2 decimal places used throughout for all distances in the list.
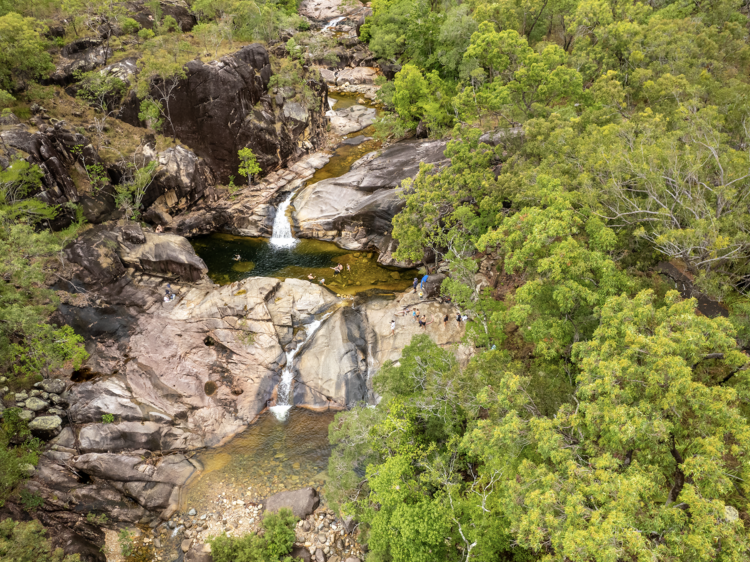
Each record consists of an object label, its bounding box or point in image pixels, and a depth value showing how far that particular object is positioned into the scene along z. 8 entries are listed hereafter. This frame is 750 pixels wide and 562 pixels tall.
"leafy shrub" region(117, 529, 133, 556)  21.75
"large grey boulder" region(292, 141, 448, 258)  40.06
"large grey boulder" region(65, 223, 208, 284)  33.31
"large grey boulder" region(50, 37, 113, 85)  40.94
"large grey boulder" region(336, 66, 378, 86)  70.38
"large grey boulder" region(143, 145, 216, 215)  41.78
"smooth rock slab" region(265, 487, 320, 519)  23.22
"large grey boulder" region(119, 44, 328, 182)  43.47
